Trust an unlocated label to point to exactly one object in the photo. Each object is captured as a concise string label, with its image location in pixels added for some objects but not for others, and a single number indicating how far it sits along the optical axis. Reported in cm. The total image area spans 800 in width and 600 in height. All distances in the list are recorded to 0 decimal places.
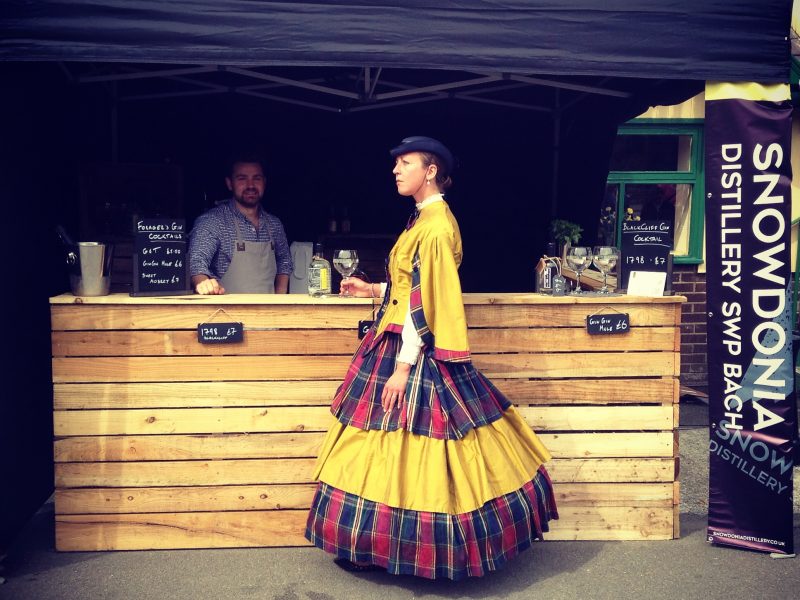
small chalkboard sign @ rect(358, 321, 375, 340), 379
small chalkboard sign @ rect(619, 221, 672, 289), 408
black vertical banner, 373
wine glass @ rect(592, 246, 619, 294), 406
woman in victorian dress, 328
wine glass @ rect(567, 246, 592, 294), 407
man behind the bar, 461
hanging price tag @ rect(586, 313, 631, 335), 387
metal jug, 368
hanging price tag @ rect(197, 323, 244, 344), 370
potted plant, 597
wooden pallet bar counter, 371
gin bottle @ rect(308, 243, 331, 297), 383
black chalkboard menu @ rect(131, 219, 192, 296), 373
